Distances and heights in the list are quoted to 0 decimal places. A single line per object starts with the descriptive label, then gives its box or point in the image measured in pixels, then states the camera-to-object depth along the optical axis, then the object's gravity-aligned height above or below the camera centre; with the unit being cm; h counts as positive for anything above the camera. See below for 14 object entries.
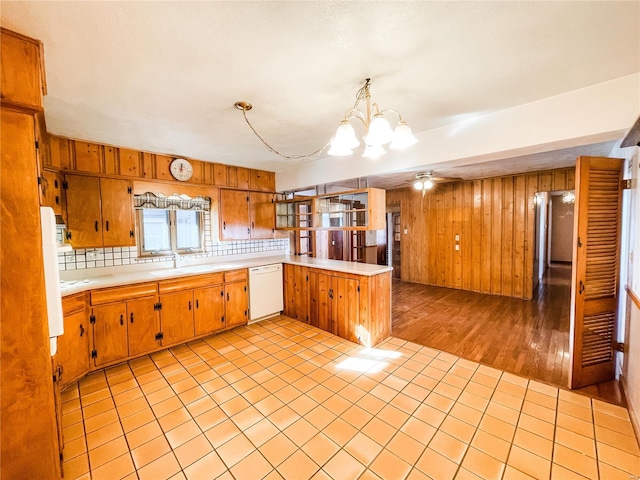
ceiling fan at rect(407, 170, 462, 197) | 406 +77
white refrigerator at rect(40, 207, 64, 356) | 148 -25
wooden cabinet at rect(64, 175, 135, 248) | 296 +23
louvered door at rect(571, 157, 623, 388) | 230 -39
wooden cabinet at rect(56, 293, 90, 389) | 239 -104
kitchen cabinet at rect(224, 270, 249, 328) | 374 -101
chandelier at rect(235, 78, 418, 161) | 175 +62
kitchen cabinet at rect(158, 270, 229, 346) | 321 -100
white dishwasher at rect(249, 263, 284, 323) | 403 -101
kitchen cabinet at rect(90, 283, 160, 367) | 274 -101
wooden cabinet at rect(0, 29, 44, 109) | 134 +85
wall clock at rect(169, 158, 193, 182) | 370 +87
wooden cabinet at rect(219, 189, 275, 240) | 423 +24
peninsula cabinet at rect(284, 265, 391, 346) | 328 -103
